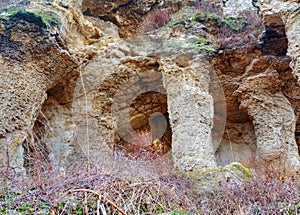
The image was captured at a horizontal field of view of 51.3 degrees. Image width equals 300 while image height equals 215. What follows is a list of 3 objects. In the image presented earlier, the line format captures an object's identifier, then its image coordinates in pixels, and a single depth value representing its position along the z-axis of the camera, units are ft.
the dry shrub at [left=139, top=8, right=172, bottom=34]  27.55
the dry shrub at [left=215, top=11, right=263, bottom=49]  22.20
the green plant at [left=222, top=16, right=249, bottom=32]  24.81
